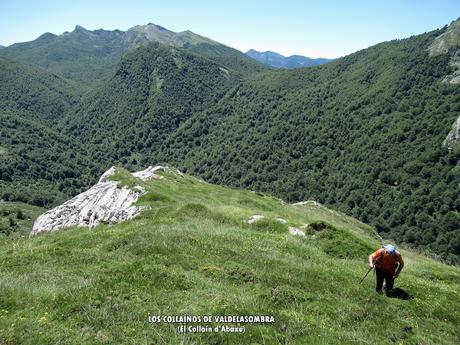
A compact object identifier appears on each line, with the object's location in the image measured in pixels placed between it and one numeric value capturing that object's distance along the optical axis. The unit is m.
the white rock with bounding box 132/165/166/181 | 67.36
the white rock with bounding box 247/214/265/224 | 37.06
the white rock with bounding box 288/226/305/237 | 32.53
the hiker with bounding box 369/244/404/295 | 19.24
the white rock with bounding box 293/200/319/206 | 101.91
